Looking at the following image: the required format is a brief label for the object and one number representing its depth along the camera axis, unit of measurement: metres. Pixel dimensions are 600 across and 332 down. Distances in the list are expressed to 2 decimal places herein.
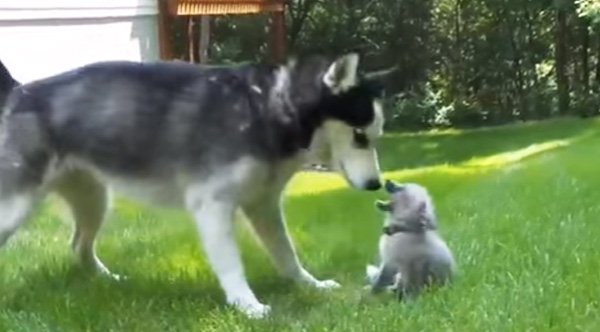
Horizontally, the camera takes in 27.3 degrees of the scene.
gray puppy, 4.27
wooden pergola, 12.40
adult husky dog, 4.39
